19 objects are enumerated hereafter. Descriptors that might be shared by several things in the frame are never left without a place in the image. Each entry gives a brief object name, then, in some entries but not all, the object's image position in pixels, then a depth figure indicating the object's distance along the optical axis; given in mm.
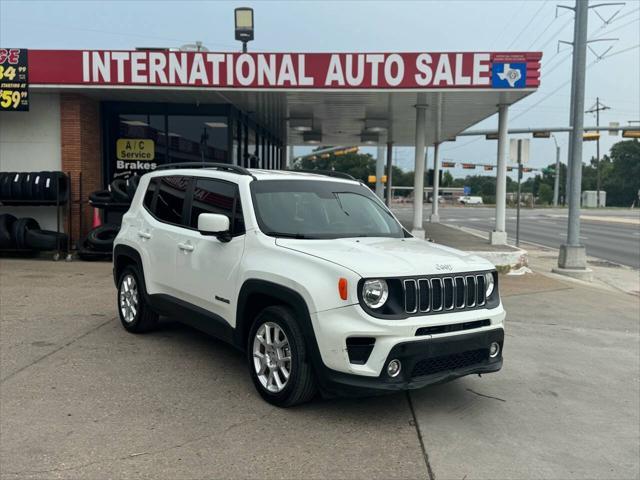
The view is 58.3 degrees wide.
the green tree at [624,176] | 96312
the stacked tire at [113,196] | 12281
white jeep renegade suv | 3916
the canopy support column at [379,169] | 31928
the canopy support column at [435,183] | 24734
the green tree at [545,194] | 103875
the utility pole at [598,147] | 82244
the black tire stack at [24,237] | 12375
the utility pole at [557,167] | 71050
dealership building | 12055
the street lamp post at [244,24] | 17000
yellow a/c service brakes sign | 14219
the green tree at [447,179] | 142250
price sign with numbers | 12125
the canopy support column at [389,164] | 25642
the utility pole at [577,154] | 13156
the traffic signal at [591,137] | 24994
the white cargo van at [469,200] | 100131
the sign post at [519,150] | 14430
